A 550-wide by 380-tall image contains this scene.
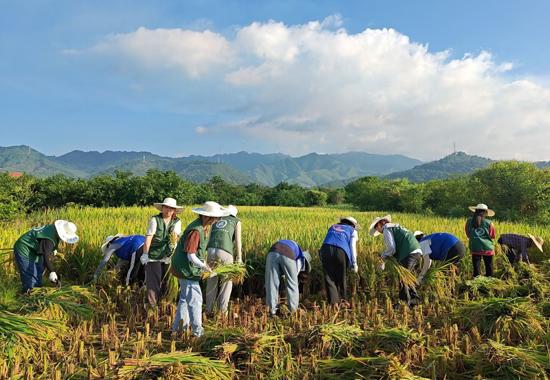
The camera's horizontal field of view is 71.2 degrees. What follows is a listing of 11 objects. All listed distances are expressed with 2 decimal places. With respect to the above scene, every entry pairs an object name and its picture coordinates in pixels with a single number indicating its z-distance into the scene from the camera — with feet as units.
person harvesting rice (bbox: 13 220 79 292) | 16.19
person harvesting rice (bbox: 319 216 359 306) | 16.89
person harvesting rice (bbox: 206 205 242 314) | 15.96
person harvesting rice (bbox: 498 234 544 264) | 20.81
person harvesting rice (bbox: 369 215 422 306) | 17.61
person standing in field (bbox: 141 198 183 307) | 16.40
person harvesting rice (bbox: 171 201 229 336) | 13.33
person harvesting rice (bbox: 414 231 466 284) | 18.79
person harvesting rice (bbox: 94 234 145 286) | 17.95
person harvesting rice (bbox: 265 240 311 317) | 16.10
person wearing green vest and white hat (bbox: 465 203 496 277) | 19.77
